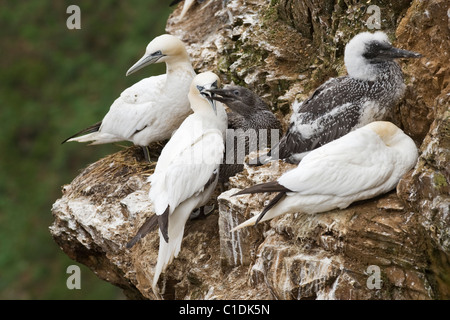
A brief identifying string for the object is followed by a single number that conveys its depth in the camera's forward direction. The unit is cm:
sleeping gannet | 1433
